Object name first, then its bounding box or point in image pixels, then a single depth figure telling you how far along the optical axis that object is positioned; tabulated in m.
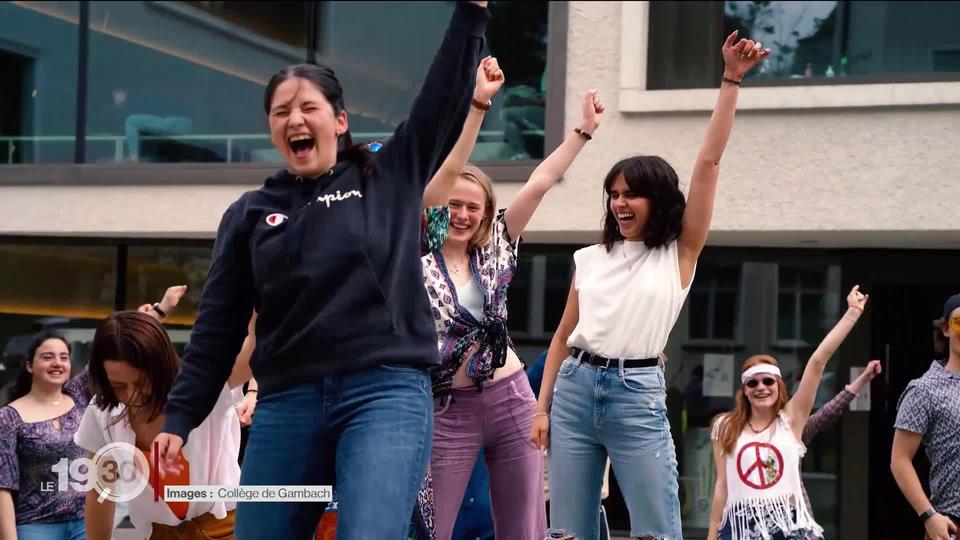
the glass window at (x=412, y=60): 12.25
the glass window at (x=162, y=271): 13.62
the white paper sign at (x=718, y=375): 12.57
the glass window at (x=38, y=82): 13.38
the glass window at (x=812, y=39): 11.80
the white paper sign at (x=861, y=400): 12.43
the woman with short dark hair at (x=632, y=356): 4.83
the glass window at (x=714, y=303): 12.62
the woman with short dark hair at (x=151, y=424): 4.67
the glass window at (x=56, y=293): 13.76
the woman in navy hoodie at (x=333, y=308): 3.38
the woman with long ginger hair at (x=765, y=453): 7.53
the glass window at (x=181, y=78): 13.29
